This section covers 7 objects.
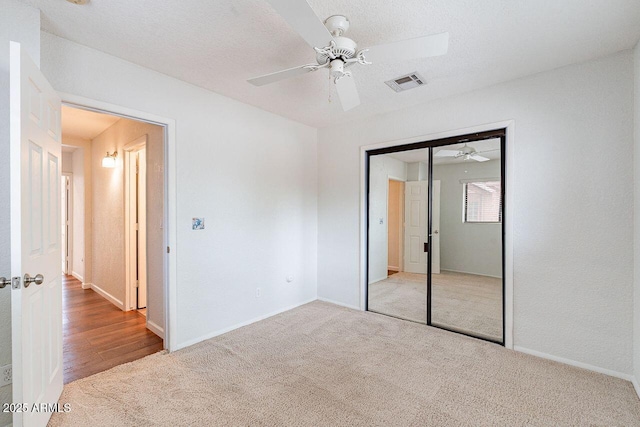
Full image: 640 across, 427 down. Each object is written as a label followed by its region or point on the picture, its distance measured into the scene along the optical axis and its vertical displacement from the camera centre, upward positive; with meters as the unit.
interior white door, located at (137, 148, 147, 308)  4.08 -0.21
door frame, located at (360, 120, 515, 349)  2.90 +0.13
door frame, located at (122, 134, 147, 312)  4.01 -0.37
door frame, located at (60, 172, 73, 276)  5.99 -0.35
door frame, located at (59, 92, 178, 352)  2.87 -0.19
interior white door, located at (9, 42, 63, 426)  1.44 -0.14
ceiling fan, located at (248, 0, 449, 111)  1.49 +0.96
